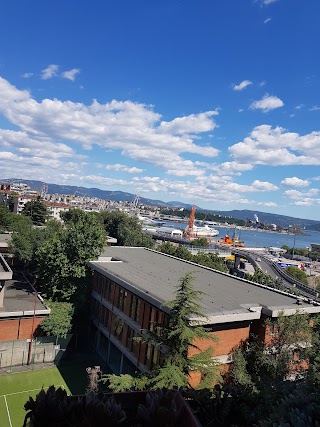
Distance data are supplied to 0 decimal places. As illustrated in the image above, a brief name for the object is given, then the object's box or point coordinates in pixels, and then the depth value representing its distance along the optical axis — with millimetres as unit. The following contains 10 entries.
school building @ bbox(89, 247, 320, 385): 19156
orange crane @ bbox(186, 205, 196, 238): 161400
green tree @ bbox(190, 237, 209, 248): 105500
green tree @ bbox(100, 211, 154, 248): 57656
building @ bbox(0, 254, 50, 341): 25875
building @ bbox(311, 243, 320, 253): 156175
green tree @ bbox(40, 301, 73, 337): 26062
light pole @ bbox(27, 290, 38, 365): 24656
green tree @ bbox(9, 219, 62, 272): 37406
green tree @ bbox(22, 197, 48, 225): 79688
